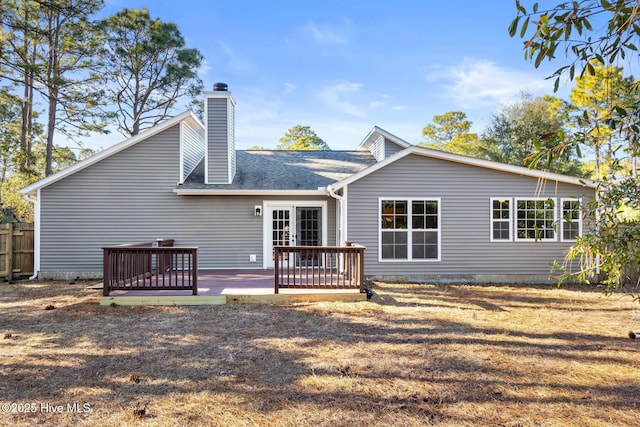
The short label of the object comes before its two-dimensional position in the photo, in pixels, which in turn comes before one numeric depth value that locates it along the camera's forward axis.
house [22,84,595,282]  9.44
